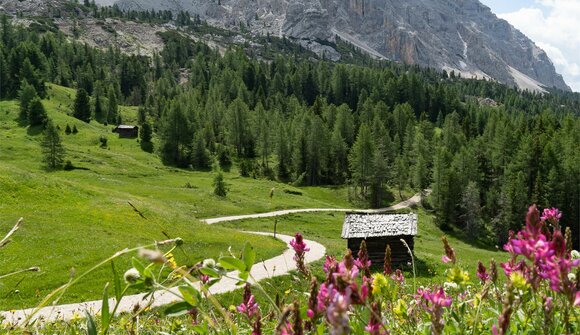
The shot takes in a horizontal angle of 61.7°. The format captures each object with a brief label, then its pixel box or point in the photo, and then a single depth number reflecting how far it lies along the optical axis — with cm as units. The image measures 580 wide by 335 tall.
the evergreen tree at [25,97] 9475
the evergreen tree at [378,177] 8550
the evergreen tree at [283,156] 9981
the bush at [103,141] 9300
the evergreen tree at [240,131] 11094
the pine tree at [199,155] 9614
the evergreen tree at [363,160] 8736
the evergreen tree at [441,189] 7744
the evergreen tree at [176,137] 9700
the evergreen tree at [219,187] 6538
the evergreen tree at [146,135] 10249
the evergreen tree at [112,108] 11761
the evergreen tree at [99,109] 11750
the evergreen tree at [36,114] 9144
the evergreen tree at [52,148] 7188
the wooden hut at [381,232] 3634
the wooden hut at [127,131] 10338
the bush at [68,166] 7136
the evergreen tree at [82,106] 10889
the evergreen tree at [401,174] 9011
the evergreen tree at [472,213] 7312
